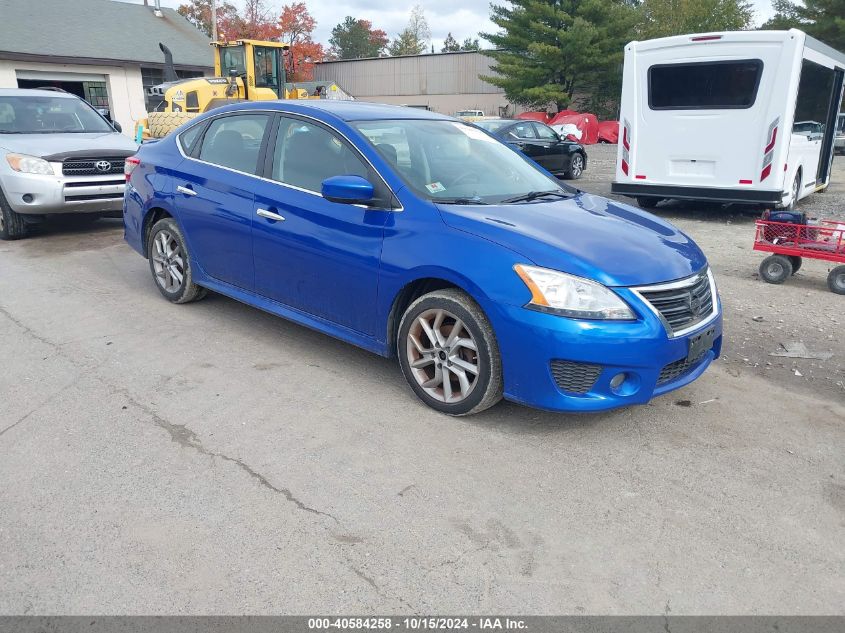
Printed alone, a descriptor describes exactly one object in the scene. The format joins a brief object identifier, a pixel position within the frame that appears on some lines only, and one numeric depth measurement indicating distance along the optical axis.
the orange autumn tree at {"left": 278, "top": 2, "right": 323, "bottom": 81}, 52.25
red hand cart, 6.71
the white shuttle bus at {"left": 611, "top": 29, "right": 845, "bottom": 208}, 9.62
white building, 23.83
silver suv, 8.47
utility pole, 32.12
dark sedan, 15.48
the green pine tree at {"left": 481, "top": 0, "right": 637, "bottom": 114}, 36.84
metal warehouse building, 48.81
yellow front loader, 18.27
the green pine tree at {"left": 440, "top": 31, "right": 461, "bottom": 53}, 117.31
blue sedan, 3.55
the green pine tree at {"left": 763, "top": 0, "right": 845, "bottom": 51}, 36.19
